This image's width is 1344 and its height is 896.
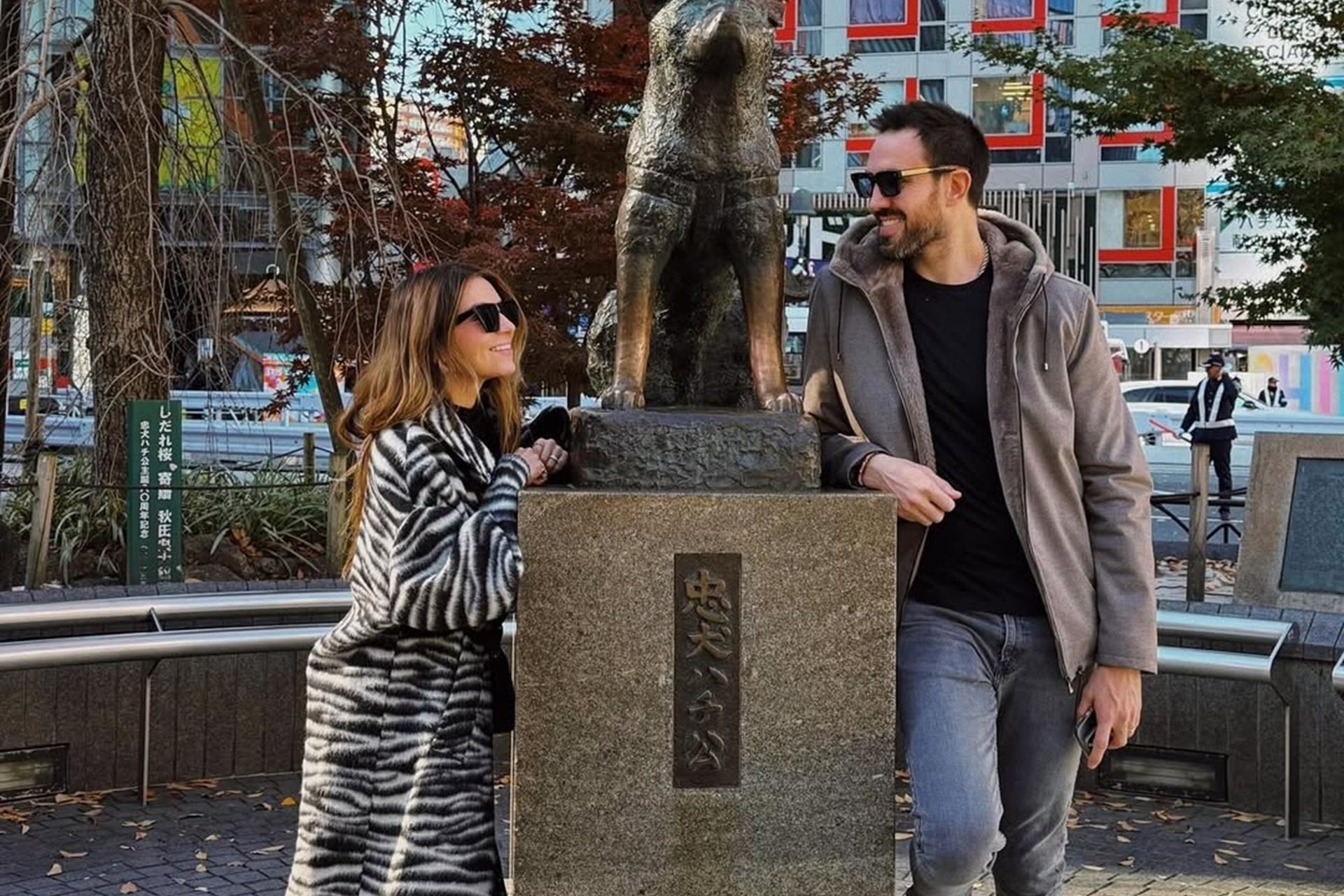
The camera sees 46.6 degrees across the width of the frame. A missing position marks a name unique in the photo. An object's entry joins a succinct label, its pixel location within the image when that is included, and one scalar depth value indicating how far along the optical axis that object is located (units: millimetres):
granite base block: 3352
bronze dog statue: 3639
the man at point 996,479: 3248
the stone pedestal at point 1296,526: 7832
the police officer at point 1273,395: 30438
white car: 24281
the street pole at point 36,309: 9055
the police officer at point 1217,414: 17859
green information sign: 8719
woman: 3309
